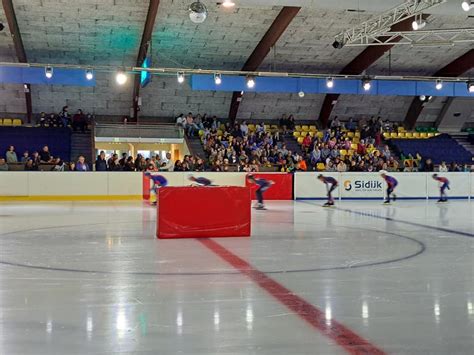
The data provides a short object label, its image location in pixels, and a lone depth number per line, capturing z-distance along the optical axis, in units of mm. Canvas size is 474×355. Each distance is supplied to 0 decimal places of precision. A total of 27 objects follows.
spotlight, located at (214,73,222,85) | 23734
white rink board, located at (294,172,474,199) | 22531
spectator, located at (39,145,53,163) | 21686
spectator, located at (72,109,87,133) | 28125
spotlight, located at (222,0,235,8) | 14391
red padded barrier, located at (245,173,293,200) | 22547
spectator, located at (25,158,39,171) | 20812
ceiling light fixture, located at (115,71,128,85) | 21672
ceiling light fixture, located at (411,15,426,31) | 16078
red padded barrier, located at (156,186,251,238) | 9859
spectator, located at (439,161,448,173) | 25297
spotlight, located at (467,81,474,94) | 25719
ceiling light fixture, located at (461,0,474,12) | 14930
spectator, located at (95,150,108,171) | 21484
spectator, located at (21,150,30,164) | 21370
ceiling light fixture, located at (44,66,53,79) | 22438
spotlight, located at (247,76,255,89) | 24344
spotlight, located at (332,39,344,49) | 21156
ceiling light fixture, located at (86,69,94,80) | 22794
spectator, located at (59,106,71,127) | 27812
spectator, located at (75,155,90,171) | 21356
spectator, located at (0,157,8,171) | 20469
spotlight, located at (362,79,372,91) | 25125
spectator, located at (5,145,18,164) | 21416
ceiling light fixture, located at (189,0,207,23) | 13812
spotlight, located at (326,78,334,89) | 25109
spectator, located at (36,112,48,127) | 27875
